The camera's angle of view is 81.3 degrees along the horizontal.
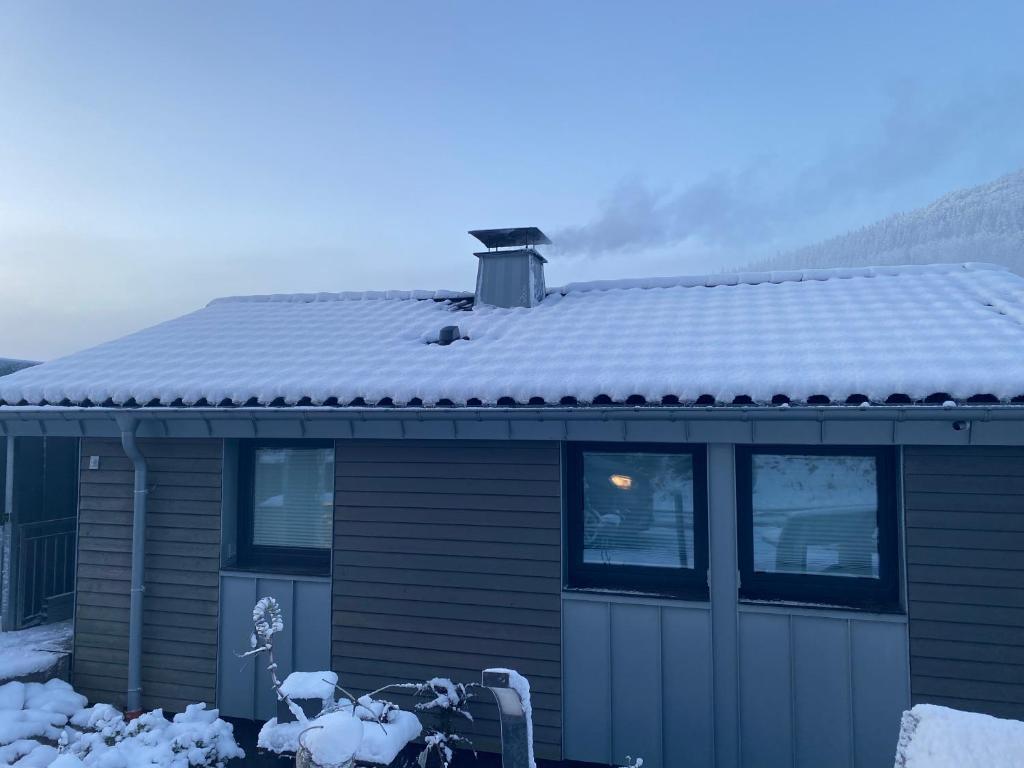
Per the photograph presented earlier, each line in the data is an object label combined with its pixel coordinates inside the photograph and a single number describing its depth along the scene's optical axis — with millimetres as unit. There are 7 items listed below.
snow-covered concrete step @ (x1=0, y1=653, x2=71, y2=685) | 5791
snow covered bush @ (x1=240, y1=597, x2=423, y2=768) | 3645
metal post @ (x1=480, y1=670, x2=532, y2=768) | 3992
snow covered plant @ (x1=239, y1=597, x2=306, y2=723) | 4797
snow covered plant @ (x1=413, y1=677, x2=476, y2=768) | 4707
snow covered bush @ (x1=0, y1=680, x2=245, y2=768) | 4820
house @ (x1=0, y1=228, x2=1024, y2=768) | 4273
